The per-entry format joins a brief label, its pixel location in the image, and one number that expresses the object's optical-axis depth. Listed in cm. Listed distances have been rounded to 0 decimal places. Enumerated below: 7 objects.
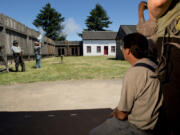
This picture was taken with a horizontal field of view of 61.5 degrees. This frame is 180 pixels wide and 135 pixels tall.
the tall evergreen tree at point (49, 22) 5062
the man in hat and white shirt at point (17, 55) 793
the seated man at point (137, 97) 122
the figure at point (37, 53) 933
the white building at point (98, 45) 3616
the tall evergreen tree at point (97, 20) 5536
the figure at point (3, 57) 754
